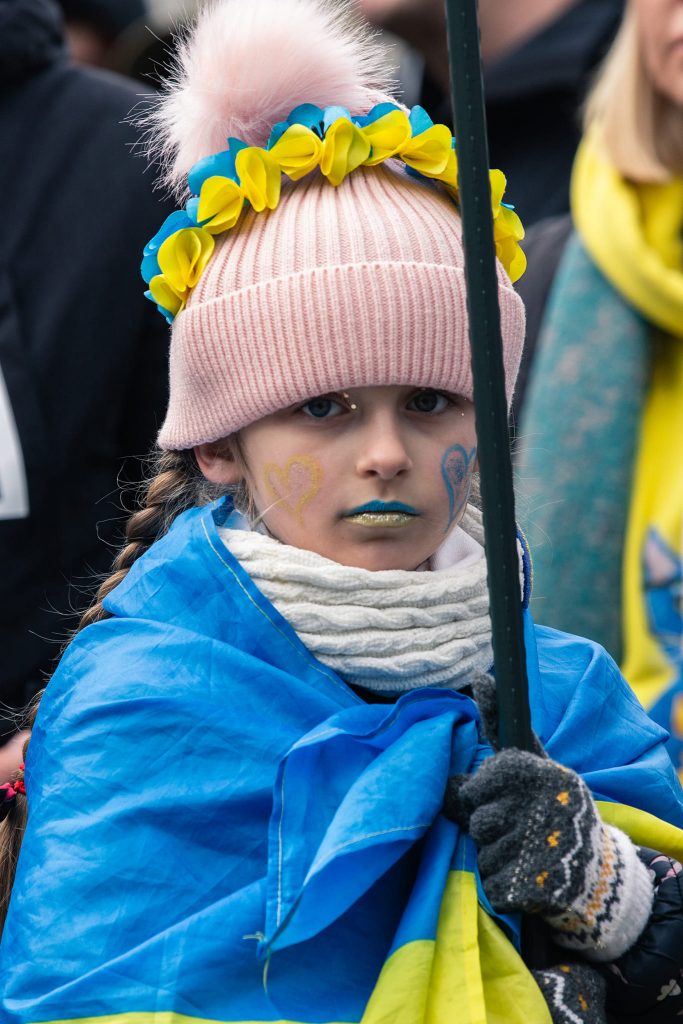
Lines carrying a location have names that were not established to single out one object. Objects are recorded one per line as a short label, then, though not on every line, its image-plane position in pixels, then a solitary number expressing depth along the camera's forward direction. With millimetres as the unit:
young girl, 3926
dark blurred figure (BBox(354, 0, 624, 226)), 7906
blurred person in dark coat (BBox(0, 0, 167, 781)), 6031
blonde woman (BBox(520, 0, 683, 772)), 6281
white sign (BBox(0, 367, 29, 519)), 6012
